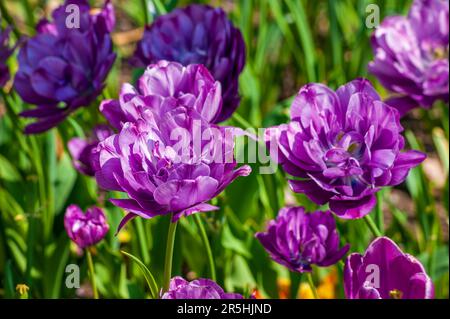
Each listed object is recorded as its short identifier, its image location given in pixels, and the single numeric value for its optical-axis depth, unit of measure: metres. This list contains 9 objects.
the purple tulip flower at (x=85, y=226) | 0.87
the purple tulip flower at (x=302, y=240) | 0.84
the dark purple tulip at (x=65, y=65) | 0.92
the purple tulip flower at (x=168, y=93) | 0.79
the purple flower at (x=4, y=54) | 0.97
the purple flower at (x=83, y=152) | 0.94
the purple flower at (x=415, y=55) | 0.94
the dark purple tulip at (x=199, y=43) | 0.89
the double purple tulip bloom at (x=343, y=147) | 0.78
